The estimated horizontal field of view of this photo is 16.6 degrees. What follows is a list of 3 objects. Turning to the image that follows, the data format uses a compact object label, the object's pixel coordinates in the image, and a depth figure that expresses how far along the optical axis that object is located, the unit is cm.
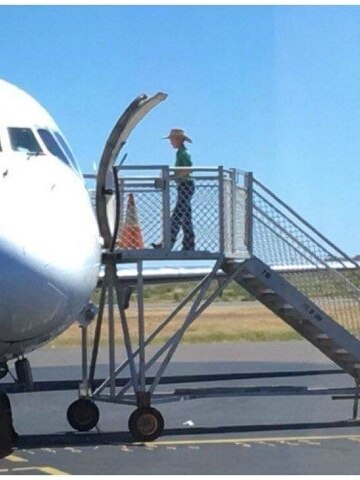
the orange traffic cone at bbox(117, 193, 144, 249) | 1667
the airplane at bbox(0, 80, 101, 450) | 1077
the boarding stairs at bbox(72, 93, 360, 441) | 1591
